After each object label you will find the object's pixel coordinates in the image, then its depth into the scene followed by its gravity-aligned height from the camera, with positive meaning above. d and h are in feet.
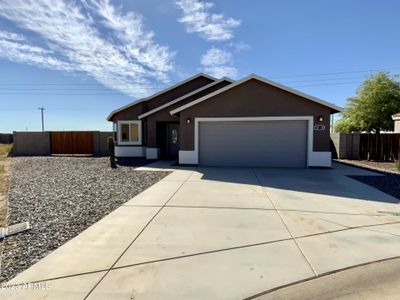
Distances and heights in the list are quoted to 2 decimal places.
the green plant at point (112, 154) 44.27 -3.52
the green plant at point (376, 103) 88.58 +9.88
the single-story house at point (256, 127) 41.47 +0.93
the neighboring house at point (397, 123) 62.92 +2.34
